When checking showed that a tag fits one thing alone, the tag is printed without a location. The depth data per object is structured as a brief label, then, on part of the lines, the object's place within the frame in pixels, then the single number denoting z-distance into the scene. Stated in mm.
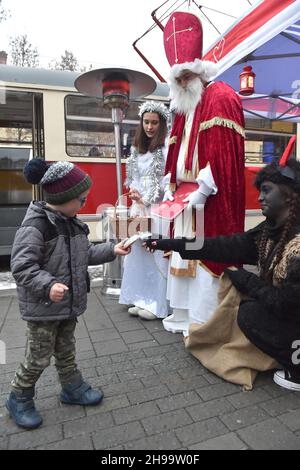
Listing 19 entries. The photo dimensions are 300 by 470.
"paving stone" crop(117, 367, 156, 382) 2564
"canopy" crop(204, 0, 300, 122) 2834
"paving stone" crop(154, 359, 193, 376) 2648
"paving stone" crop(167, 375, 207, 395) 2387
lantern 4340
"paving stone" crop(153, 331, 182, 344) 3139
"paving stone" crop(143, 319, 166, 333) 3384
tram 5609
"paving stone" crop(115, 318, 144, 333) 3426
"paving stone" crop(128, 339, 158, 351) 3022
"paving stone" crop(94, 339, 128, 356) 2969
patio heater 4156
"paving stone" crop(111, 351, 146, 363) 2830
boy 1938
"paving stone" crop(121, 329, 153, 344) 3178
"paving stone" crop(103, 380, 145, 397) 2379
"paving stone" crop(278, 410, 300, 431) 1988
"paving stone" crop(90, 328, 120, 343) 3219
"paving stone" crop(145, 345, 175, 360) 2910
